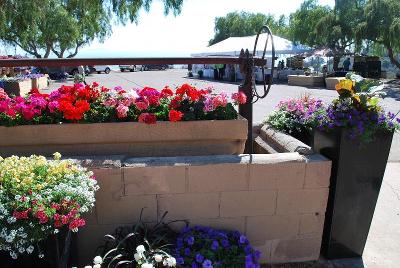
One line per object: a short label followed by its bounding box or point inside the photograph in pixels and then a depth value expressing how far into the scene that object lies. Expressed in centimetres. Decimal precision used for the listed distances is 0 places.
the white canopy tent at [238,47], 2278
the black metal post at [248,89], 335
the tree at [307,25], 3488
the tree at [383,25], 2170
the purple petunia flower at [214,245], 259
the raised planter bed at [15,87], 1531
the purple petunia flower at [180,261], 246
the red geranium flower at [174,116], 299
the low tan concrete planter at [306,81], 2133
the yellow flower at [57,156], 256
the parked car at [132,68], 4863
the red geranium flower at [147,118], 298
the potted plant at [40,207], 205
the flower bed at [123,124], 299
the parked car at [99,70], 4397
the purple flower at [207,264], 245
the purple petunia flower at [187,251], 254
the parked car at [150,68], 5182
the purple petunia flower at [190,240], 261
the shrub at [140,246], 234
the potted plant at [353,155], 283
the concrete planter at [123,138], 299
